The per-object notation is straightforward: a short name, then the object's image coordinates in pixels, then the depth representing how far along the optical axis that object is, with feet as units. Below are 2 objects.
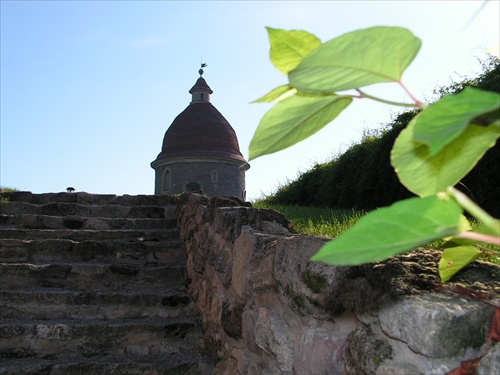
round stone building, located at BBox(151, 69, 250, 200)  88.63
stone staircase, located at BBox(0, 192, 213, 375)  12.17
